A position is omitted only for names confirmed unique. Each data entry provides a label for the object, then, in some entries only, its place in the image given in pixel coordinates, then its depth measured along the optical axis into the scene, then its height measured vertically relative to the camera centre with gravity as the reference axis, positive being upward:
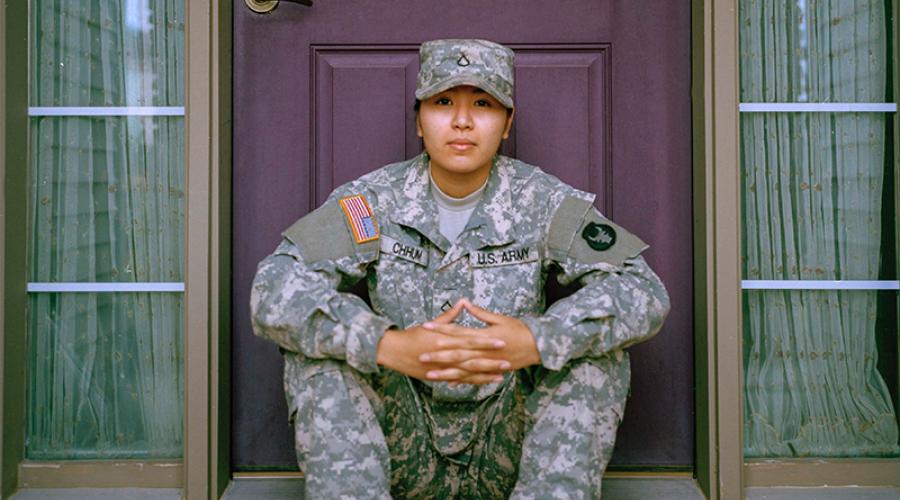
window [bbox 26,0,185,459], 2.18 +0.11
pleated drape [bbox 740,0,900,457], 2.16 +0.11
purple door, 2.27 +0.38
